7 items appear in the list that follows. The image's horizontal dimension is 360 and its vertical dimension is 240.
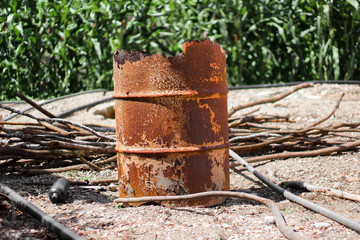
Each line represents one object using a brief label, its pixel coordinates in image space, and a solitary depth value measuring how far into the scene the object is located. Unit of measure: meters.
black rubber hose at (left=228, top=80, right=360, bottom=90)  6.41
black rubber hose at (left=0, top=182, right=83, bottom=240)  1.86
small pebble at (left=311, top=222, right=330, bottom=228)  2.16
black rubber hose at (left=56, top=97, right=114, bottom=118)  5.39
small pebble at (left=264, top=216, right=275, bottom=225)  2.19
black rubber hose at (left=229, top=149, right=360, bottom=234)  2.07
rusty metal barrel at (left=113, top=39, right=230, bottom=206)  2.35
